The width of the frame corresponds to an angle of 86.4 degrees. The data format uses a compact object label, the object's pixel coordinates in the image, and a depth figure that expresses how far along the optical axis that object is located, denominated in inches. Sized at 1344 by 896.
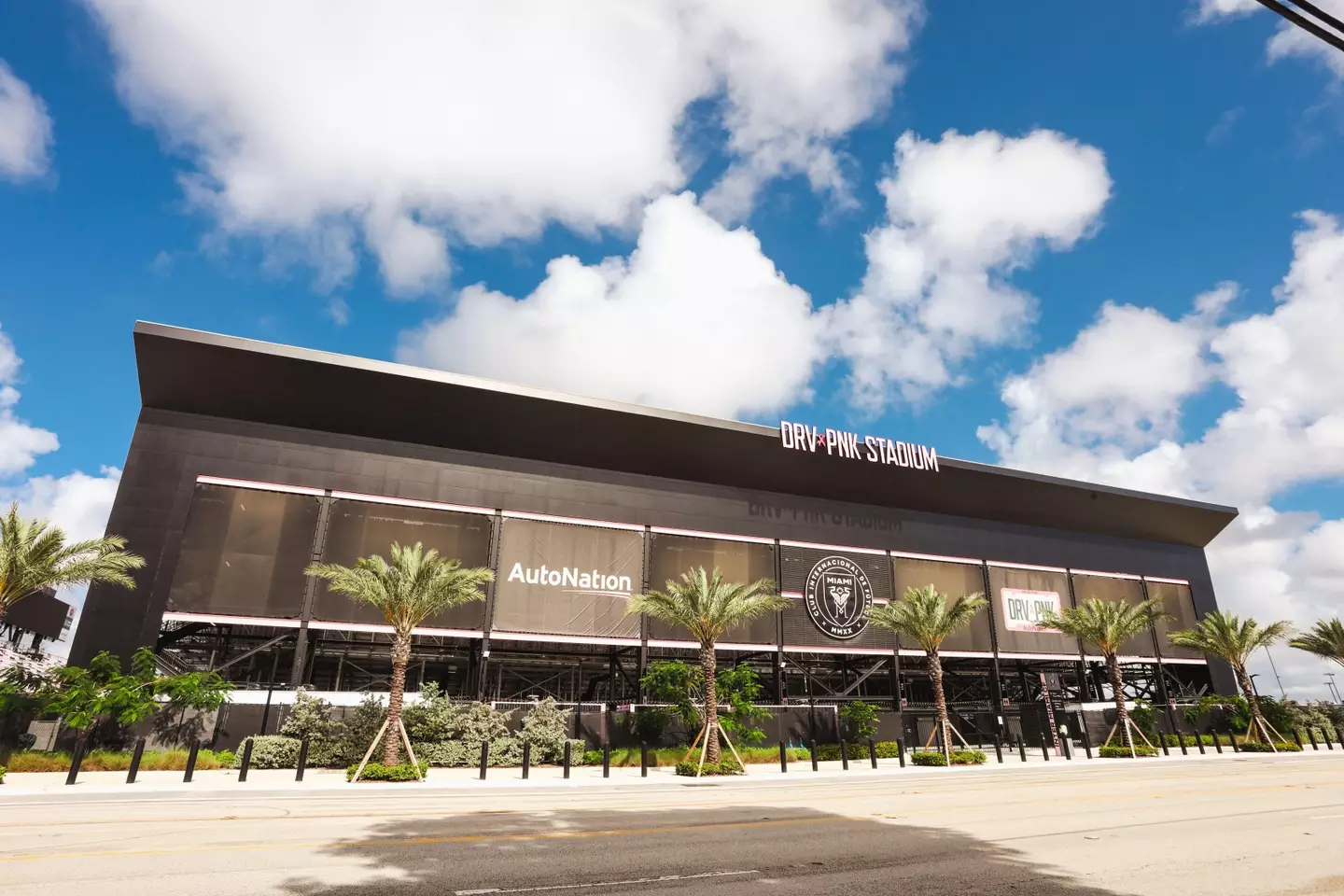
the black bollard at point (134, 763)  728.5
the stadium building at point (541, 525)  1304.1
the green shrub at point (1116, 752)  1370.6
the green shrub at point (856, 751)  1318.4
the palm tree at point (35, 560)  872.9
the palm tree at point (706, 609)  1148.5
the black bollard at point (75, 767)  723.4
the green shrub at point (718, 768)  1027.3
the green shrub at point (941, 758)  1166.3
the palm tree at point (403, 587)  993.5
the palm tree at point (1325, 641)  1684.5
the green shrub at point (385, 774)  866.8
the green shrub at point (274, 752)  1018.7
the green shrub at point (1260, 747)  1516.4
